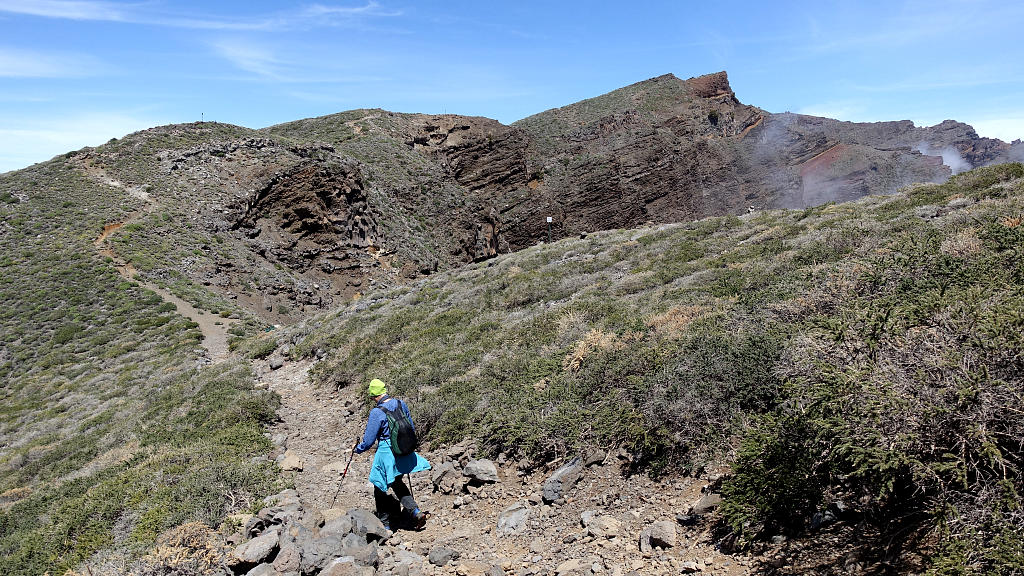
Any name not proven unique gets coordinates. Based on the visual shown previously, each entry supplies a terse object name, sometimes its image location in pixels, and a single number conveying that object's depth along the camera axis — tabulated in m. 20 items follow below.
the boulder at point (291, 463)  7.98
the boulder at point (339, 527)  5.37
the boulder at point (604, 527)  4.77
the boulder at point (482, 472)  6.45
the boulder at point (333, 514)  5.98
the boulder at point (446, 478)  6.71
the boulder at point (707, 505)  4.53
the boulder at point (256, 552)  5.07
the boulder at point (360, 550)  5.01
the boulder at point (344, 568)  4.62
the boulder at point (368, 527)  5.55
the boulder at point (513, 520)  5.41
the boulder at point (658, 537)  4.34
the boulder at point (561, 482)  5.66
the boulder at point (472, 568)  4.80
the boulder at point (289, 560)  4.92
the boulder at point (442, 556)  5.04
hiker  5.93
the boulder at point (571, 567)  4.38
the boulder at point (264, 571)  4.84
